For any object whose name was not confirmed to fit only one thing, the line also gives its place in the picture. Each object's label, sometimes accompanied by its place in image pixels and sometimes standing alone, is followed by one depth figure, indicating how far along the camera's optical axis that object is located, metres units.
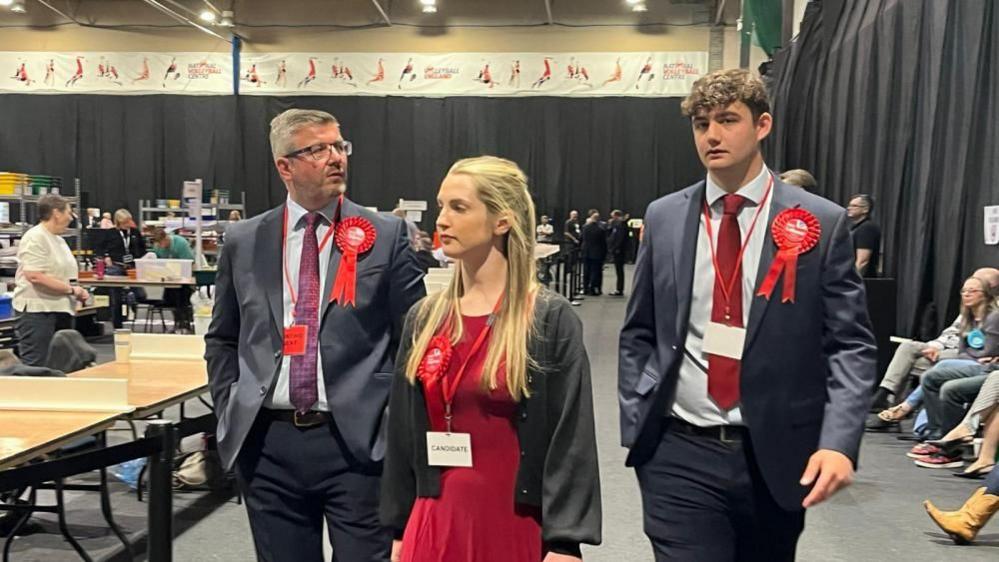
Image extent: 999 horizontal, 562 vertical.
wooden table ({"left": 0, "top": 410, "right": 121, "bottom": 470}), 2.65
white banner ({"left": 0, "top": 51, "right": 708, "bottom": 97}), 19.84
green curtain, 14.12
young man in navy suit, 1.85
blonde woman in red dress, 1.64
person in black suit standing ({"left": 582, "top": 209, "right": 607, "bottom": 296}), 15.83
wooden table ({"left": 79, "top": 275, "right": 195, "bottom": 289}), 9.20
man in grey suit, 2.00
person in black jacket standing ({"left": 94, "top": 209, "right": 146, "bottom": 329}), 10.05
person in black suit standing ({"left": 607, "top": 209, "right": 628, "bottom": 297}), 16.22
